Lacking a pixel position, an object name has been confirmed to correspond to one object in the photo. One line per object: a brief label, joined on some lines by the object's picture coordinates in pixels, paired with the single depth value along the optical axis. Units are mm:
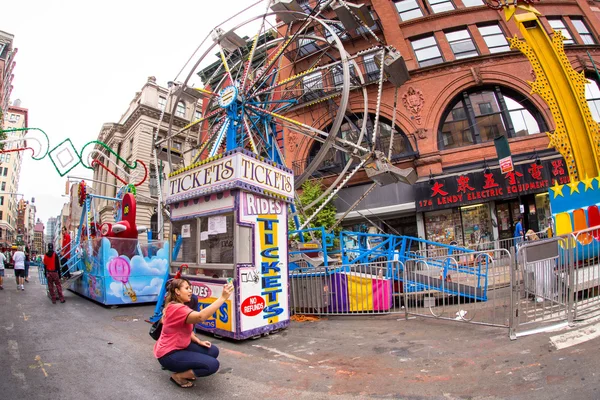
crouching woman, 3516
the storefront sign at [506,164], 13602
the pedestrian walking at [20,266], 13758
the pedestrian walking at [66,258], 12560
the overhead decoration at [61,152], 12270
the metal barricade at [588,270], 4930
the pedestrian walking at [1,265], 14928
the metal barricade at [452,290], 6711
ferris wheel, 9406
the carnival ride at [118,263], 9906
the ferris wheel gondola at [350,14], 10898
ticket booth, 5949
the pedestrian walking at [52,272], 10289
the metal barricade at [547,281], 4940
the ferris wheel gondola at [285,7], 10875
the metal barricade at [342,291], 7781
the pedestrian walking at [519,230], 13947
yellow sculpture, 8391
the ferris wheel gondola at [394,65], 10125
